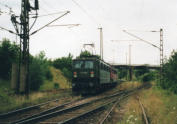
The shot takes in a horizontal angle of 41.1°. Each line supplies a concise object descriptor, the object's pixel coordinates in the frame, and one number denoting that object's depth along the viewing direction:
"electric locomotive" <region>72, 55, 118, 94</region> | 20.83
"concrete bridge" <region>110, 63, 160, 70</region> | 82.89
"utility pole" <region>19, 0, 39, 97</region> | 16.13
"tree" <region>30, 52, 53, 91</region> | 27.36
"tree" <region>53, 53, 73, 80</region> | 53.86
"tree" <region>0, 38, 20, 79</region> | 32.41
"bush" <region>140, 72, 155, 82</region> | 64.40
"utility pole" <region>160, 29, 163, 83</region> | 23.11
